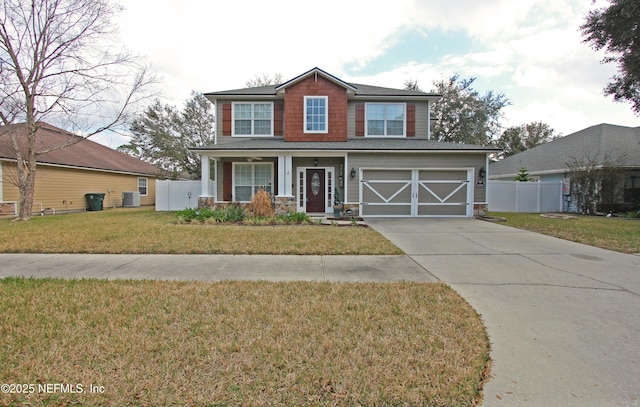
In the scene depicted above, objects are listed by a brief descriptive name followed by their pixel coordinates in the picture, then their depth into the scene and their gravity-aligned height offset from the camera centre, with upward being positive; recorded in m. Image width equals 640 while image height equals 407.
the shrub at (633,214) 14.27 -0.90
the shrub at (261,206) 12.16 -0.51
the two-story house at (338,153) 13.27 +1.78
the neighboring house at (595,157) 16.00 +2.34
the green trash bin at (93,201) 17.75 -0.50
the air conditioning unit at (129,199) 21.16 -0.44
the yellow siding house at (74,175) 14.37 +1.08
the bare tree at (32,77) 11.95 +4.67
